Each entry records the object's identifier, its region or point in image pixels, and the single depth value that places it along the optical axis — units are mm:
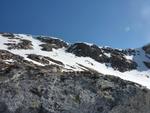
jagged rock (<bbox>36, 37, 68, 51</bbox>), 108153
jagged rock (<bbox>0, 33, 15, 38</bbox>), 117341
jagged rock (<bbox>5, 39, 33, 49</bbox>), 97526
